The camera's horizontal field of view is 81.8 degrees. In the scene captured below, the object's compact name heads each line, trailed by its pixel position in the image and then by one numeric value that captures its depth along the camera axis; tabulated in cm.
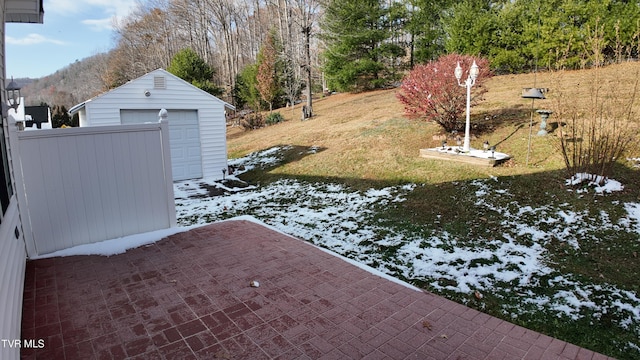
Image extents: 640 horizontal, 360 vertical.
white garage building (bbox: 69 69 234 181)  944
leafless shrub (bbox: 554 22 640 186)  580
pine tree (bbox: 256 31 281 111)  2370
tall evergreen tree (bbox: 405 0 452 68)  2152
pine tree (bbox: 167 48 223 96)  2072
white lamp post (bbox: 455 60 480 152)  823
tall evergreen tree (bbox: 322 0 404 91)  2141
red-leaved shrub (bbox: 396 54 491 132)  915
